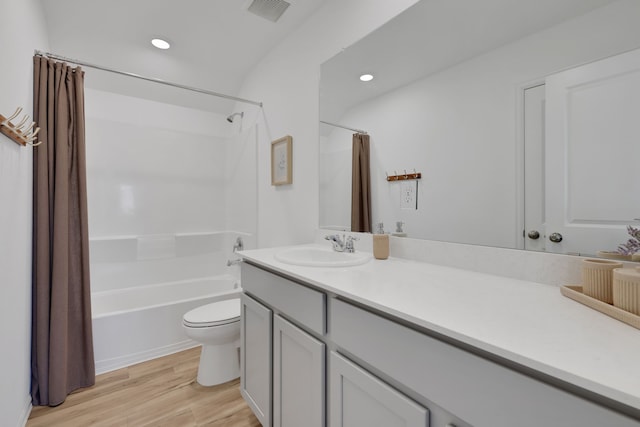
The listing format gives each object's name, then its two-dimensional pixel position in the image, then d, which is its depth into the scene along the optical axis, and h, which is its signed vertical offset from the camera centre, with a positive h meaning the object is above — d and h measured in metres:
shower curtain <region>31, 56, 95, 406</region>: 1.63 -0.18
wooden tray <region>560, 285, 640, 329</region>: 0.61 -0.23
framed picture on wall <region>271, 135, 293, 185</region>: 2.19 +0.42
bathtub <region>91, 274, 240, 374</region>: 2.05 -0.89
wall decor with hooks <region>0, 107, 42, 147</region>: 1.12 +0.35
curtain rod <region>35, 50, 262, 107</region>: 1.68 +0.99
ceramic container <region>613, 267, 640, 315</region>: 0.62 -0.18
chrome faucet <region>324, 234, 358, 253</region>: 1.55 -0.17
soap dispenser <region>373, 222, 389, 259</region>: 1.39 -0.16
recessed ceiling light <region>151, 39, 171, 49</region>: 2.34 +1.42
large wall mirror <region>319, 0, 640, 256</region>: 0.83 +0.35
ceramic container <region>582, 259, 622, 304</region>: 0.72 -0.17
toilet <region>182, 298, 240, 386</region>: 1.81 -0.85
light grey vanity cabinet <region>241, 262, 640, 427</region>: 0.50 -0.40
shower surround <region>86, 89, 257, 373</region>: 2.54 +0.03
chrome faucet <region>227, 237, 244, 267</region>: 2.85 -0.33
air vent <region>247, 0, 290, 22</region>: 1.92 +1.44
